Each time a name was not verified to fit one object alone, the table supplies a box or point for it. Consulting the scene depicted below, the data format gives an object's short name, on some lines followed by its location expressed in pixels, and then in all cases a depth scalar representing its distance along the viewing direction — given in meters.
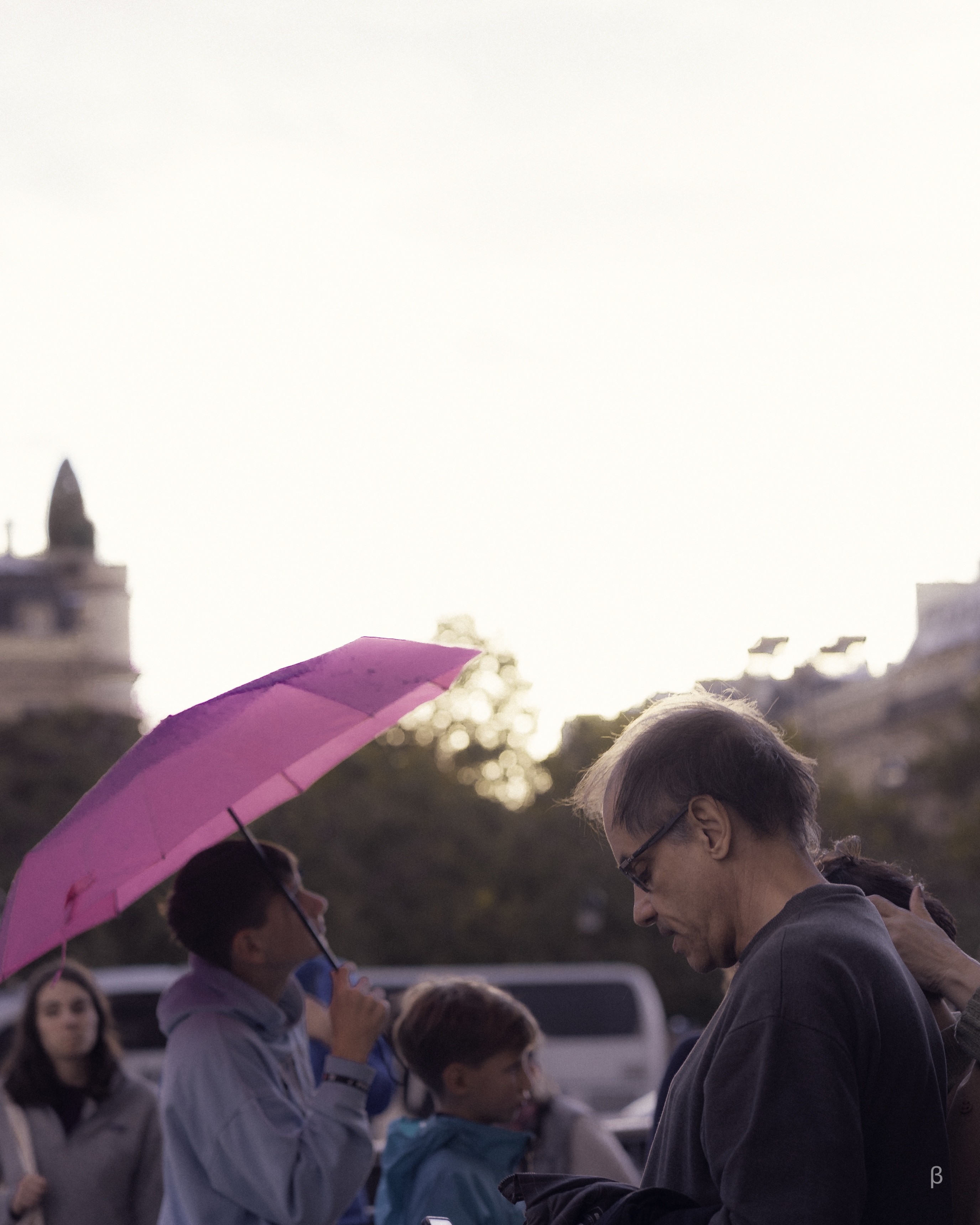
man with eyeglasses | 1.78
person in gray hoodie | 2.95
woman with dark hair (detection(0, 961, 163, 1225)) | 4.88
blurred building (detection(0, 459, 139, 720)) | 69.69
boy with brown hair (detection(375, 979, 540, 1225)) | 3.15
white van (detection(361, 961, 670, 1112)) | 21.84
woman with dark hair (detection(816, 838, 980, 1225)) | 1.96
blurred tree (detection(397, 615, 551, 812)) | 31.64
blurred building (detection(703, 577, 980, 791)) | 56.84
